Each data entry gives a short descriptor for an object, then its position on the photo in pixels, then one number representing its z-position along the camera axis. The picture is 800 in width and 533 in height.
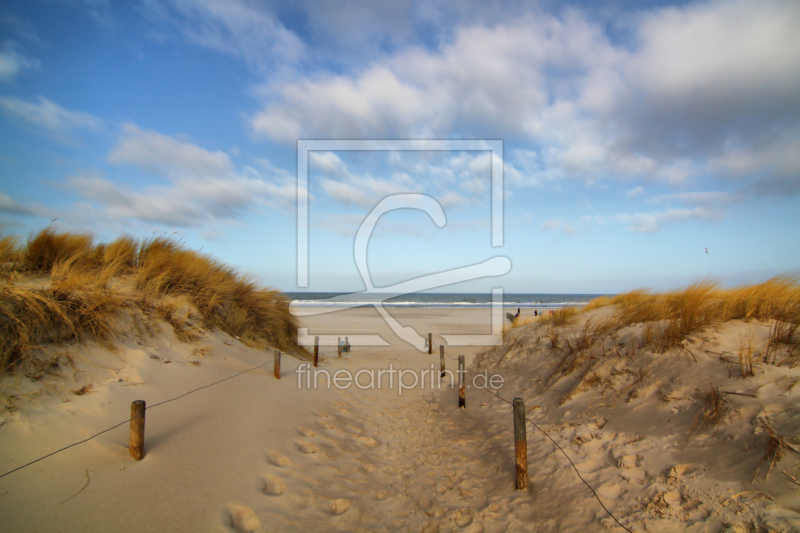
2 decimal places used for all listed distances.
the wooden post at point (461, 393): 9.28
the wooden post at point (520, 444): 4.92
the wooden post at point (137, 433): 4.38
